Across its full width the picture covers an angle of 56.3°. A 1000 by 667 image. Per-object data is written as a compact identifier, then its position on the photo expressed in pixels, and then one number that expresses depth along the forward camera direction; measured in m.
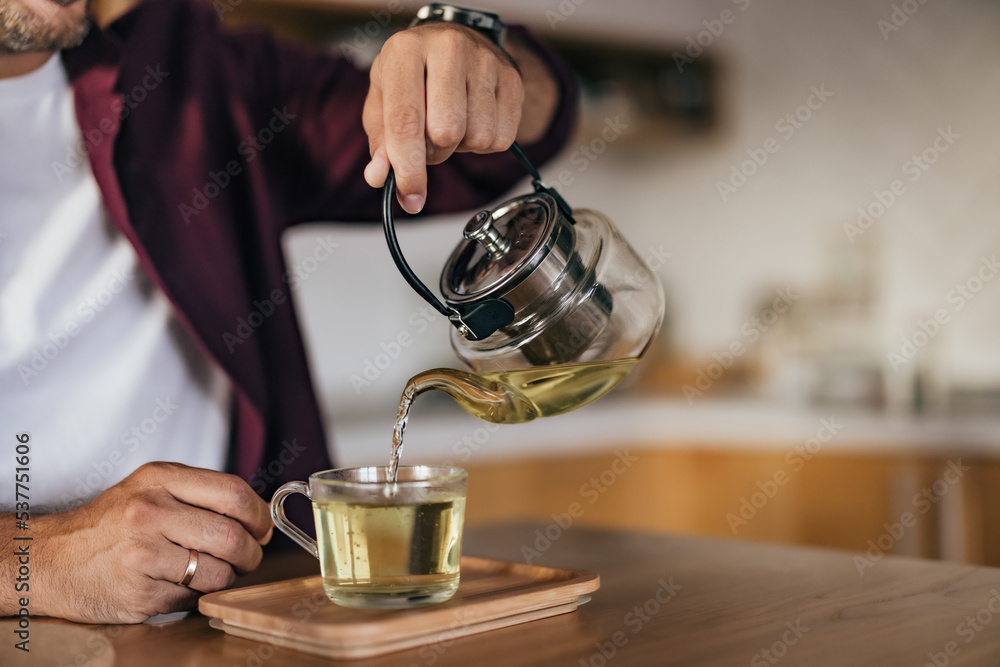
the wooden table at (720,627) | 0.65
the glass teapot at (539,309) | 0.80
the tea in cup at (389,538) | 0.73
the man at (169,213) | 1.19
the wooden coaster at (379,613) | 0.66
